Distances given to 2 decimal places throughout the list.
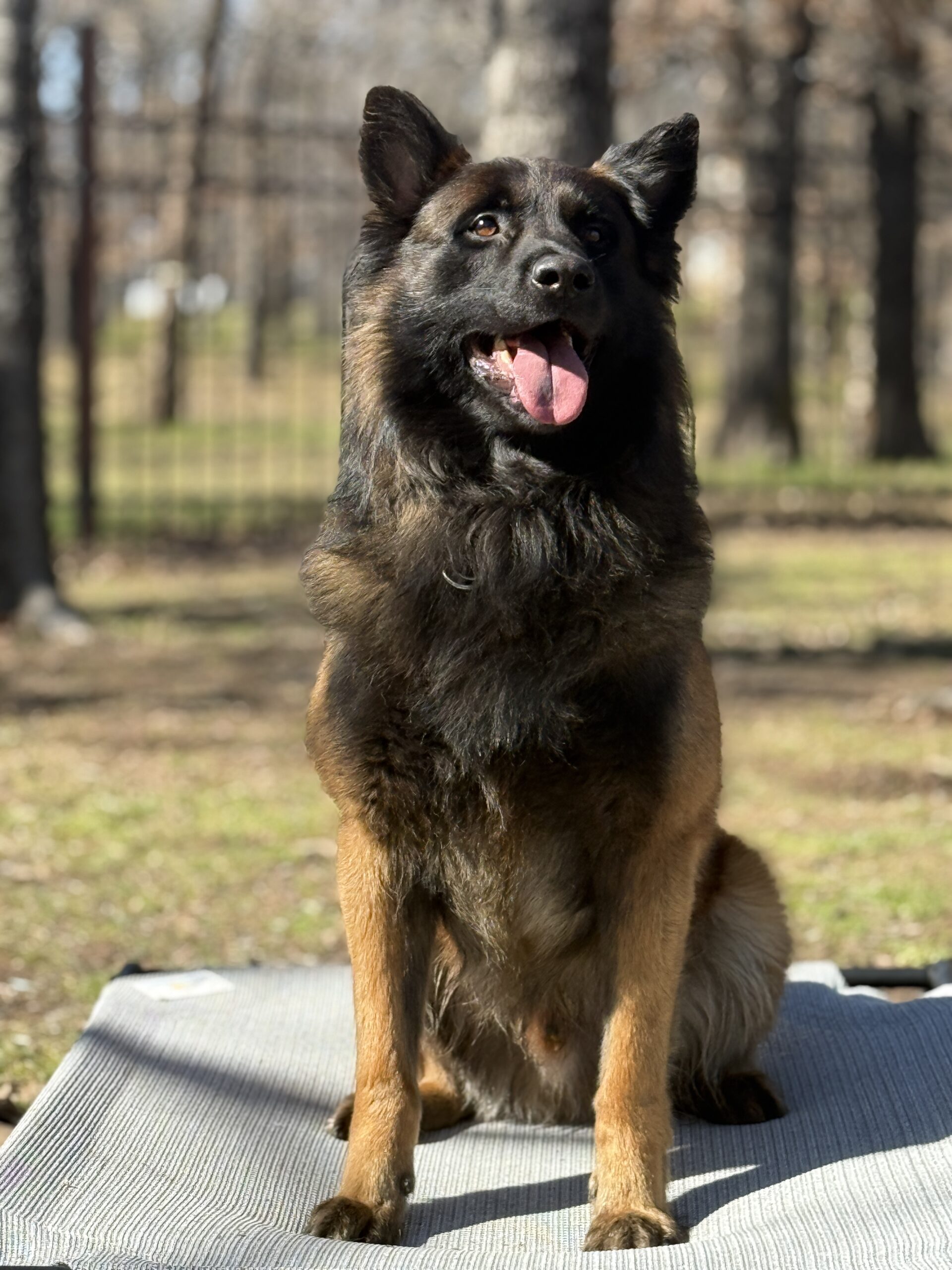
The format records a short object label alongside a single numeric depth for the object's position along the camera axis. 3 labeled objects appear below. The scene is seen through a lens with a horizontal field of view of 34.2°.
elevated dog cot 2.61
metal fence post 10.59
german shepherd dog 2.79
